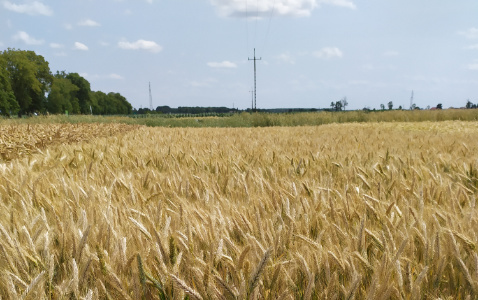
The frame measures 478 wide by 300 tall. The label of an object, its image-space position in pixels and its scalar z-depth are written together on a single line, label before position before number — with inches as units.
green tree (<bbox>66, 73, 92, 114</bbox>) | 3292.3
